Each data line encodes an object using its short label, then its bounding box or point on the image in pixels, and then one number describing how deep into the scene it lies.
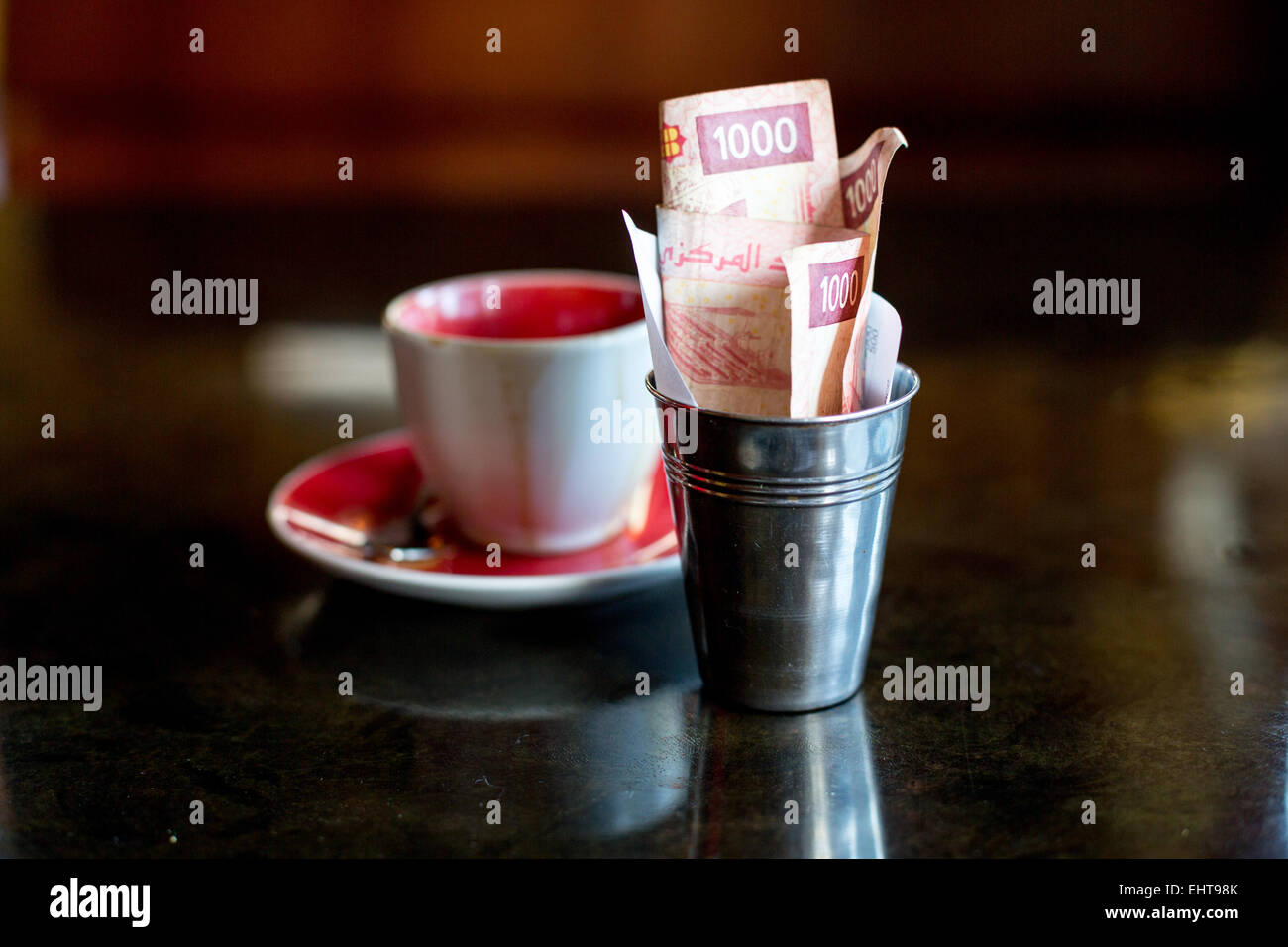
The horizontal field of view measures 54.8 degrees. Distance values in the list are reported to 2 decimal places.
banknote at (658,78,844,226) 0.58
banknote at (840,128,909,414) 0.56
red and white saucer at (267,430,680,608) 0.68
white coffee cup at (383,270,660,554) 0.74
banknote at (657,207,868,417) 0.58
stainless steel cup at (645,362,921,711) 0.56
